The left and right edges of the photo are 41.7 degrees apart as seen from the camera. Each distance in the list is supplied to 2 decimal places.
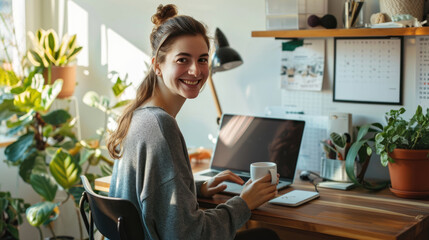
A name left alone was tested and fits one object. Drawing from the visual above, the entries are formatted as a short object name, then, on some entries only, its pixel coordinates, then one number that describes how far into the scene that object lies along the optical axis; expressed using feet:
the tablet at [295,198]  6.21
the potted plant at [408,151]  6.38
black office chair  4.99
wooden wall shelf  6.51
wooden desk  5.36
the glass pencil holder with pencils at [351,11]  7.11
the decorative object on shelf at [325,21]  7.36
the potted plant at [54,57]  9.77
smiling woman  5.04
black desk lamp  7.87
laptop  7.23
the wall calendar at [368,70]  7.35
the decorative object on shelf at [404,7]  6.75
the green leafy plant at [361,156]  6.93
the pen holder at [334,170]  7.18
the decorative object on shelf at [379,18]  6.88
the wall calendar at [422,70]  7.10
